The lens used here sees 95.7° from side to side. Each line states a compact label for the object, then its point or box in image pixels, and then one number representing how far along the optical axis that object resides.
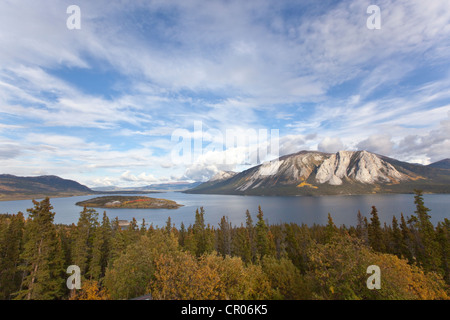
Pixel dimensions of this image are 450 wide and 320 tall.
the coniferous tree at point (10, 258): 48.62
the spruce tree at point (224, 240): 101.75
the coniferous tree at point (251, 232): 98.31
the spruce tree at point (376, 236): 65.05
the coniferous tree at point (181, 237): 104.61
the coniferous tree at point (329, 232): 70.38
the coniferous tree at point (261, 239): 70.62
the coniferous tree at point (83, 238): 52.88
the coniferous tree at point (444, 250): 55.22
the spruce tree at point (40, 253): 36.47
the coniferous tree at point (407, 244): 63.72
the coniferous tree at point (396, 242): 66.94
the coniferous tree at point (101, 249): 55.50
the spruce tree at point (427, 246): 55.28
